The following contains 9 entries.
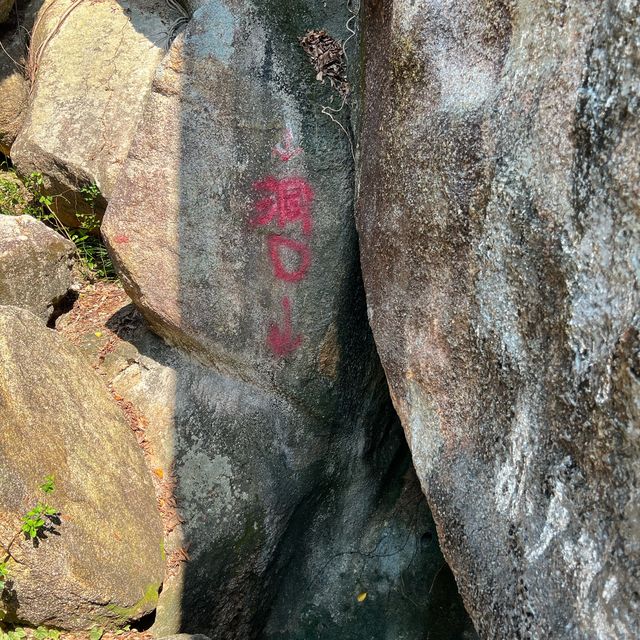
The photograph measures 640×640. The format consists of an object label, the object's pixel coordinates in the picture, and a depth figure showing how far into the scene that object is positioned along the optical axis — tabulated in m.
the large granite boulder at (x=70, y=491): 2.67
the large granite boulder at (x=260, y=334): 3.19
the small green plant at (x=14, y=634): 2.61
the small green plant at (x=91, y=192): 4.42
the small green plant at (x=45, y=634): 2.74
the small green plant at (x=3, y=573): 2.58
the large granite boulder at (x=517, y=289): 1.45
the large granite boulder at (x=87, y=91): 4.47
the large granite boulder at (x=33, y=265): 3.82
